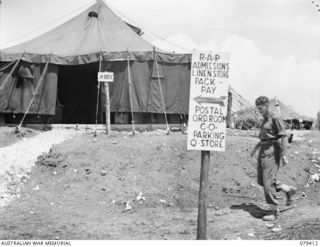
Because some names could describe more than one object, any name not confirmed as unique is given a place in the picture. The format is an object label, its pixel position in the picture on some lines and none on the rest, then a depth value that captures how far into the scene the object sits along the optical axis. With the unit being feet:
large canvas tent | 57.47
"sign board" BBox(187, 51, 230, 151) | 20.36
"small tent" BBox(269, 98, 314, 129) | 103.43
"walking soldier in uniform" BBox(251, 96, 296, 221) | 28.09
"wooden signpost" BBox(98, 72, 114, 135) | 49.70
